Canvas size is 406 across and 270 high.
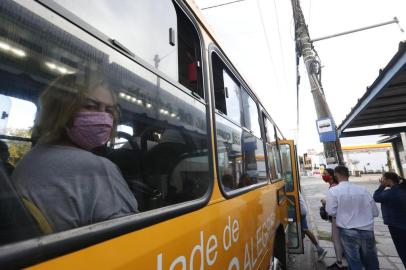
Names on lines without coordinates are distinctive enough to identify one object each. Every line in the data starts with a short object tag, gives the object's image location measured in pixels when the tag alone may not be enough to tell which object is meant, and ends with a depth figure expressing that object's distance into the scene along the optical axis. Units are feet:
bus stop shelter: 12.52
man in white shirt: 13.15
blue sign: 24.16
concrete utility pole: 25.18
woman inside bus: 2.70
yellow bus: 2.48
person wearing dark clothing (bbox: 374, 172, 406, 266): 13.79
